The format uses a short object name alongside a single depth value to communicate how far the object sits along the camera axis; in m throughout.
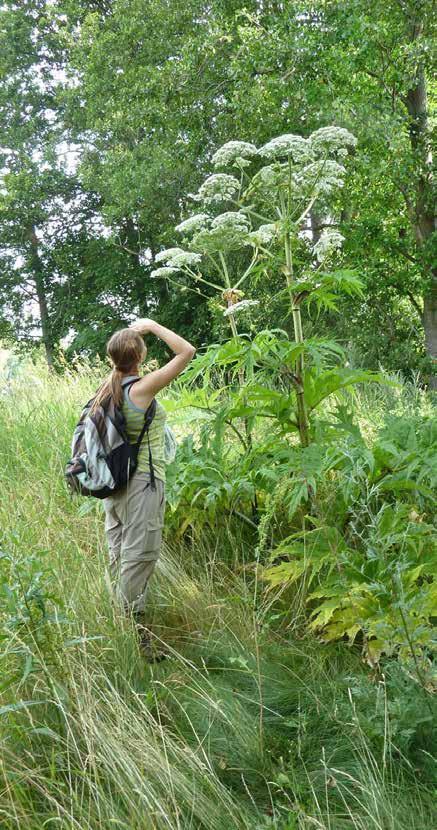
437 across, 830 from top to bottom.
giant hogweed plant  4.18
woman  4.12
